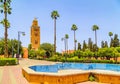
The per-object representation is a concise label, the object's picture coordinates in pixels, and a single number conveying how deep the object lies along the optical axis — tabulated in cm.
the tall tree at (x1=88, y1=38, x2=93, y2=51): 4715
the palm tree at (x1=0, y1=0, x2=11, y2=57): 1633
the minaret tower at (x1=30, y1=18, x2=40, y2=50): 4578
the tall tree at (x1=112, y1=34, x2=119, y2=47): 4406
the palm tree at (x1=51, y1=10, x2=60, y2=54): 3197
